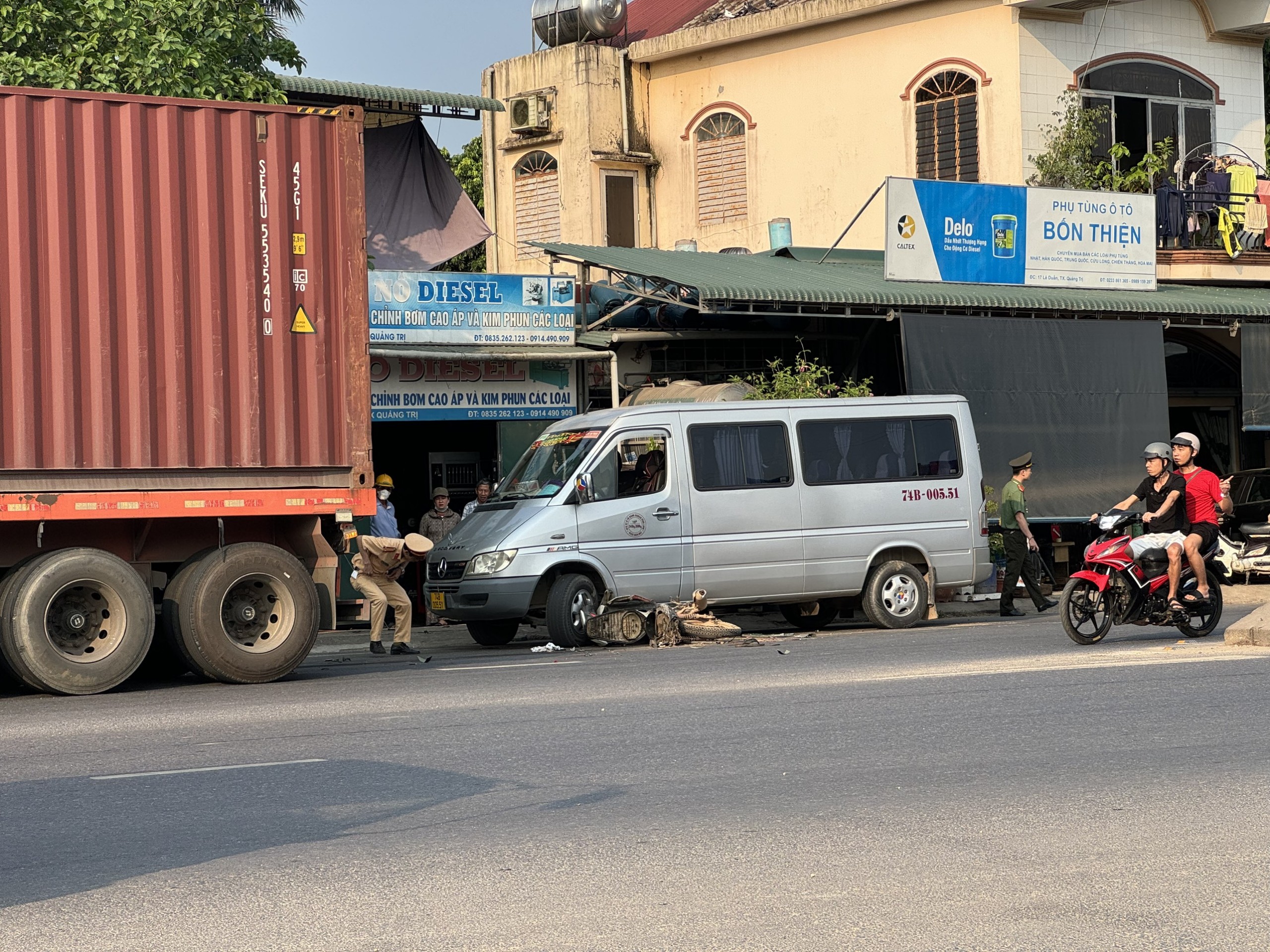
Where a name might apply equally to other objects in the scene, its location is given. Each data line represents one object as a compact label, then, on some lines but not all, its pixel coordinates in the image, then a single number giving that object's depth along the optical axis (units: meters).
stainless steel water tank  28.70
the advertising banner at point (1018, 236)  21.77
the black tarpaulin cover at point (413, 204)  24.25
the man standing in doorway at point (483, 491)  18.84
